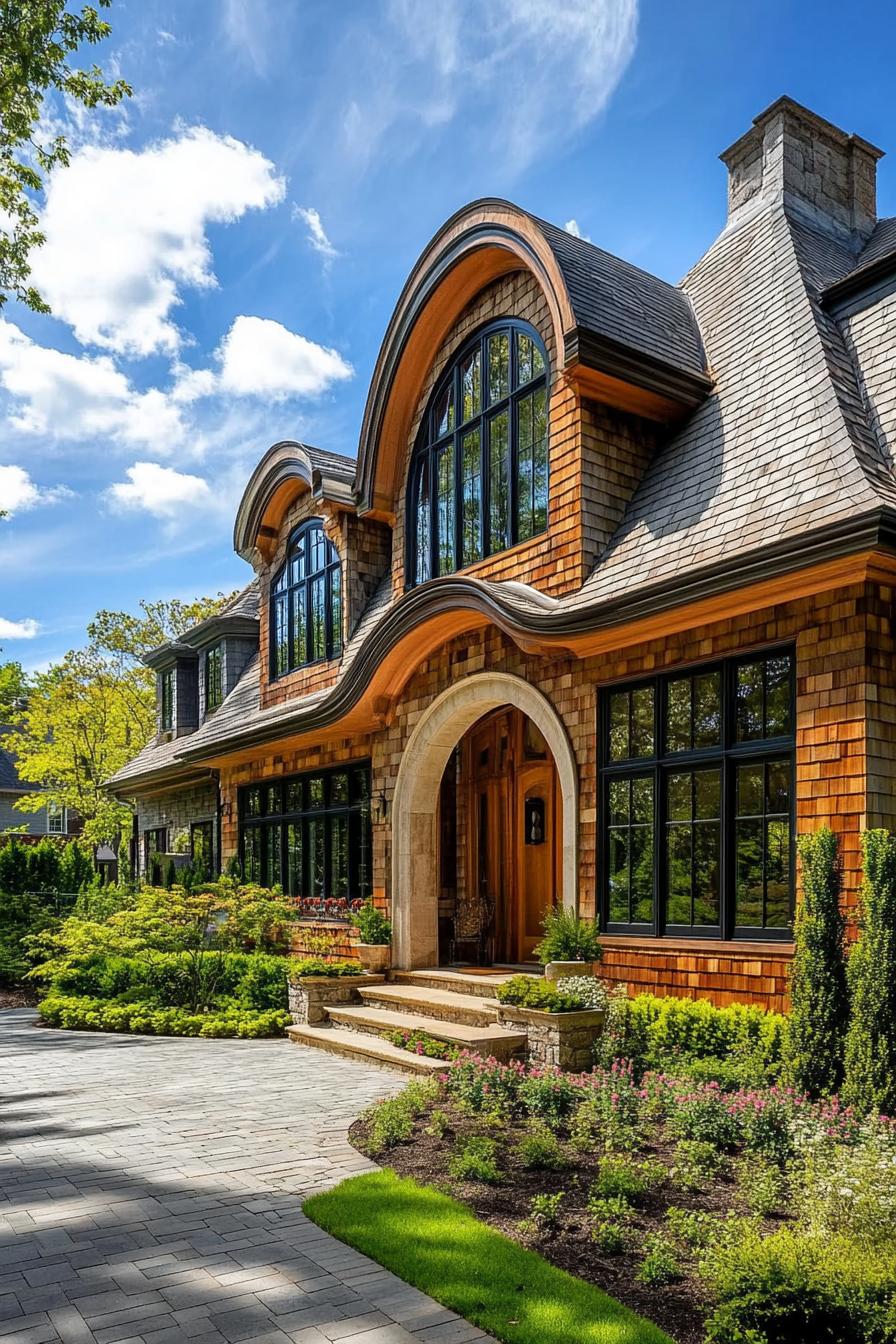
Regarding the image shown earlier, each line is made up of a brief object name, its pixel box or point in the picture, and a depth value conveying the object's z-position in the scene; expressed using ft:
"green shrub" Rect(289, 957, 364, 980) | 38.91
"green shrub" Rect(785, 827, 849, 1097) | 21.57
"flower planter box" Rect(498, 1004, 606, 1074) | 27.35
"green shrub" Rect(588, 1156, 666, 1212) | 17.52
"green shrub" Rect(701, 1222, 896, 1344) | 11.58
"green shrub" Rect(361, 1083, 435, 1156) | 21.57
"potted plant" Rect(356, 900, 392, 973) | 40.65
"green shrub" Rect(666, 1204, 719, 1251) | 15.78
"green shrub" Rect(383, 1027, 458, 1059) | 30.04
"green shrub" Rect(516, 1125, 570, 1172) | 19.45
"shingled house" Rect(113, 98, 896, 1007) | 25.05
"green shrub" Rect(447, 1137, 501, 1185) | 18.88
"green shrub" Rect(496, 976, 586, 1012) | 27.96
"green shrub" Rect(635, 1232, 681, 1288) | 14.42
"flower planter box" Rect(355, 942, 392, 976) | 40.63
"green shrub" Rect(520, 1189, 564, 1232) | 16.53
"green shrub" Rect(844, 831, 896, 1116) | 20.47
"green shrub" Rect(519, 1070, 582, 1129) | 22.95
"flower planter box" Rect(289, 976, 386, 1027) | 38.11
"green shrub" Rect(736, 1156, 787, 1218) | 16.88
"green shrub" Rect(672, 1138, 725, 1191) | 18.30
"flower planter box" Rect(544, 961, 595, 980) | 29.40
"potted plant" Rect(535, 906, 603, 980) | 29.50
